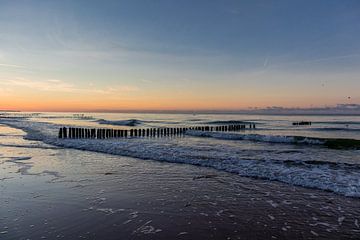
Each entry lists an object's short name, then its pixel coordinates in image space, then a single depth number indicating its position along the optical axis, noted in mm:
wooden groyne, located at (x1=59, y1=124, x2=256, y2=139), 31281
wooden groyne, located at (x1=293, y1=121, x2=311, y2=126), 65500
